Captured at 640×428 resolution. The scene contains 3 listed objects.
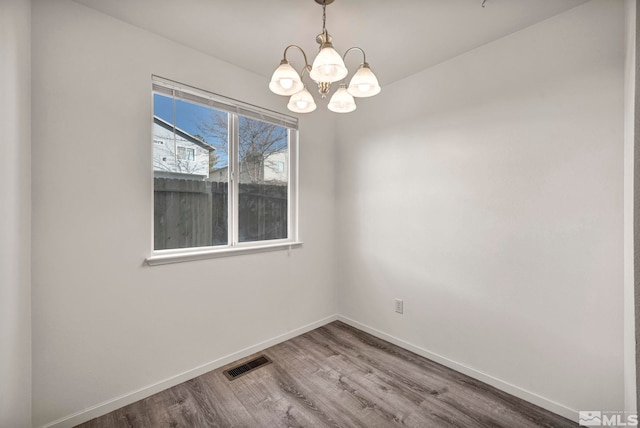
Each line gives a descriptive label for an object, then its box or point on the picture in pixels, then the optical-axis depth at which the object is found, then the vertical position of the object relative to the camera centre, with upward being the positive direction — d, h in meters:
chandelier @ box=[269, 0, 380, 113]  1.24 +0.66
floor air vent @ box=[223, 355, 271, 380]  2.13 -1.28
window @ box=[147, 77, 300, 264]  2.05 +0.31
